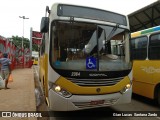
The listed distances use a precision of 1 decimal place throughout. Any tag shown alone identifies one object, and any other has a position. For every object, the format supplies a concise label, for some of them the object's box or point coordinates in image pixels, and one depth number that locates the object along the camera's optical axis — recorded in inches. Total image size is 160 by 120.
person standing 249.8
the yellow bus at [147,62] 172.8
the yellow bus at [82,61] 122.9
